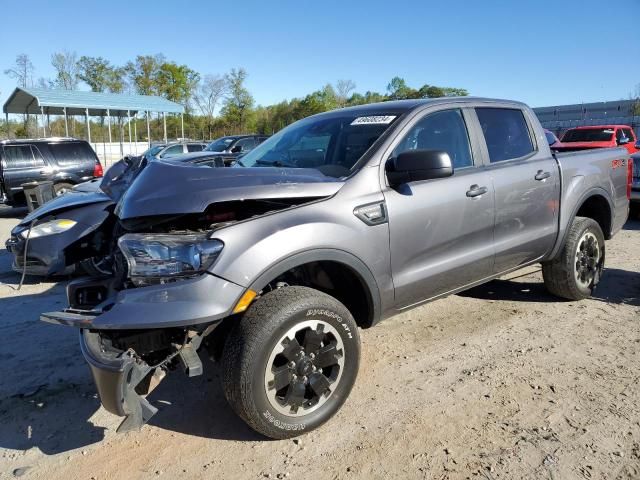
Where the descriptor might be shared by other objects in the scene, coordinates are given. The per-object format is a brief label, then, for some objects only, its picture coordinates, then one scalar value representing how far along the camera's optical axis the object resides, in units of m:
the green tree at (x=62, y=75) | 50.88
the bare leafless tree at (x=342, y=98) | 67.51
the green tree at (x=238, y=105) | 58.56
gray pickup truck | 2.44
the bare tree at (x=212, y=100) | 59.28
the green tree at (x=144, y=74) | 53.97
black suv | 11.51
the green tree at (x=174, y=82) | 55.25
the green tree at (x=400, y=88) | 72.93
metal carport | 28.00
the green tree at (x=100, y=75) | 51.69
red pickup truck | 15.80
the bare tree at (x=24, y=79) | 46.09
